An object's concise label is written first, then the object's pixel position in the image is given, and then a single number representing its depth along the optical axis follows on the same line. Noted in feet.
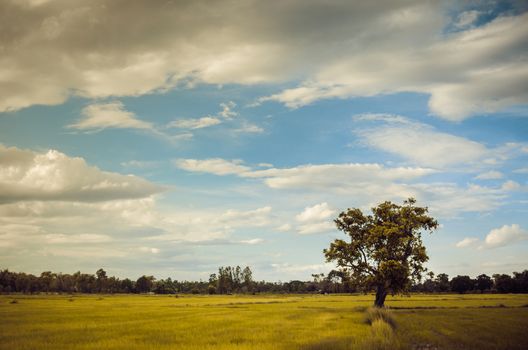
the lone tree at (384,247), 159.63
